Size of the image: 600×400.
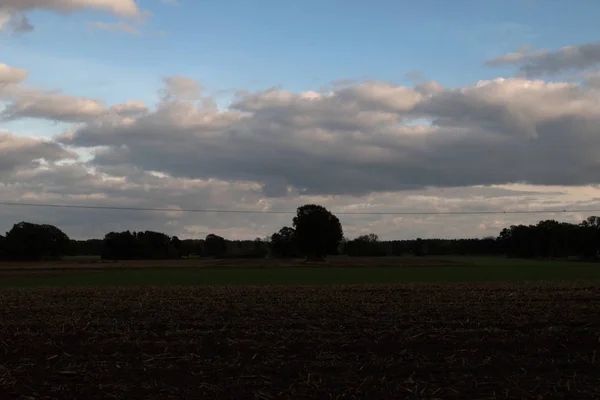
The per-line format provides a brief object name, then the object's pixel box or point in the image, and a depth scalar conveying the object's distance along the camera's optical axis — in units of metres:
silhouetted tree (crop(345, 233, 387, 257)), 158.75
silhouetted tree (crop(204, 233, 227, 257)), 183.40
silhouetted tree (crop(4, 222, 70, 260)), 132.62
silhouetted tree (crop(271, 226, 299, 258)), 145.25
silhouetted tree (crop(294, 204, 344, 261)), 122.12
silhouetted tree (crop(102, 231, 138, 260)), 142.12
